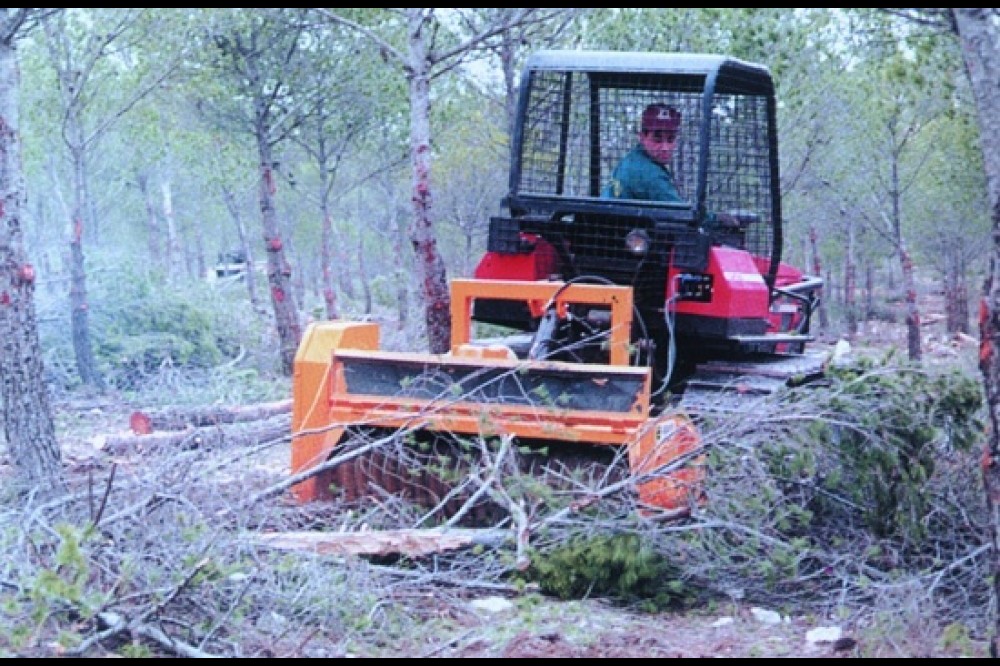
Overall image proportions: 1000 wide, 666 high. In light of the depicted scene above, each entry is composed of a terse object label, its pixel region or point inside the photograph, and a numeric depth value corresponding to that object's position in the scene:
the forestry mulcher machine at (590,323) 6.44
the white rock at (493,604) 5.68
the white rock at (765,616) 5.64
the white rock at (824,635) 5.17
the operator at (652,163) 7.42
